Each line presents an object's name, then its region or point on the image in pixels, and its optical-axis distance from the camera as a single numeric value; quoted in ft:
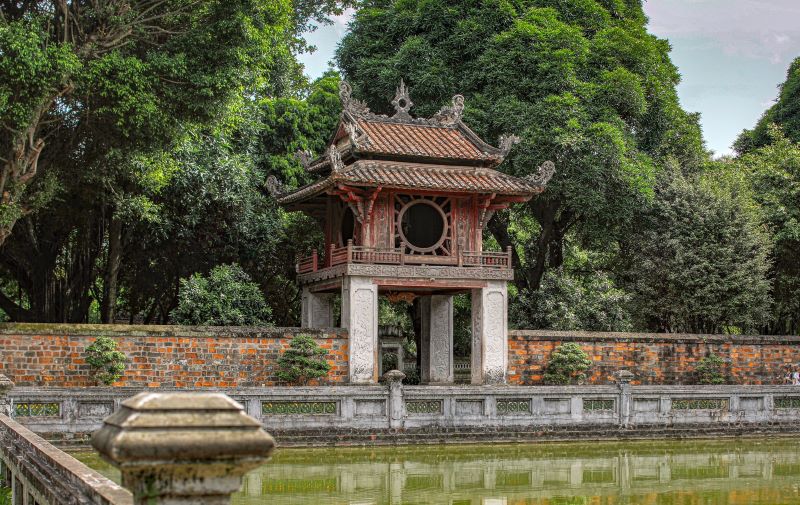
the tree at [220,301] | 82.79
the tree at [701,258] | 93.91
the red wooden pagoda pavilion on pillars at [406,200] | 77.46
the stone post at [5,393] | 49.85
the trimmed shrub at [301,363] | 72.95
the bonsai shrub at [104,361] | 67.92
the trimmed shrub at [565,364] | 81.20
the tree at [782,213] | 99.14
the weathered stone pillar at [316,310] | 86.79
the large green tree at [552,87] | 93.30
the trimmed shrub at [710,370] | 85.87
